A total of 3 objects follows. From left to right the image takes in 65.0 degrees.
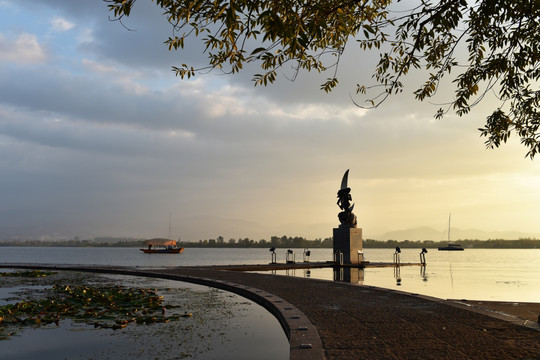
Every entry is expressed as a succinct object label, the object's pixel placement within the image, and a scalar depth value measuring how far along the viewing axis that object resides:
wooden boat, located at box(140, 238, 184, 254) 105.11
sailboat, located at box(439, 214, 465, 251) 168.93
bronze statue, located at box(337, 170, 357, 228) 35.66
